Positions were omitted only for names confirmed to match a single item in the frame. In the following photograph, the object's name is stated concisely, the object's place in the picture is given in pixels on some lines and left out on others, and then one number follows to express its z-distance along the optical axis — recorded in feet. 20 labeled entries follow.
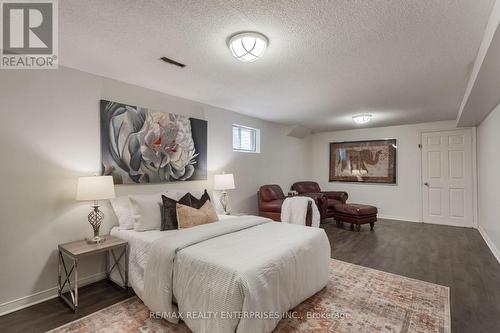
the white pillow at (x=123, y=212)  9.40
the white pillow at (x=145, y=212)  9.02
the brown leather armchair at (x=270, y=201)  15.58
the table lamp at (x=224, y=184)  13.05
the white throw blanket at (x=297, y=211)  13.76
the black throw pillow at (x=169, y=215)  9.20
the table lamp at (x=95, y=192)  8.02
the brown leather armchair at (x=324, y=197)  16.79
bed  5.38
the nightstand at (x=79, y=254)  7.44
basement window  15.94
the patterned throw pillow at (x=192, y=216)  9.17
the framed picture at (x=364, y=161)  20.25
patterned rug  6.42
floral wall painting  9.78
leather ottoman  16.14
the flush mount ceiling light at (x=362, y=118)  16.03
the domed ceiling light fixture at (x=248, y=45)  6.70
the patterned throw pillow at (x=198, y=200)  10.19
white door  17.24
